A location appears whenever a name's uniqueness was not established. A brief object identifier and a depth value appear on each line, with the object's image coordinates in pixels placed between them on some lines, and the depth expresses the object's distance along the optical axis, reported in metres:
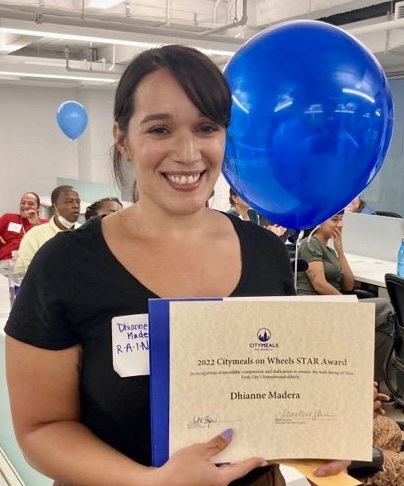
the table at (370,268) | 3.80
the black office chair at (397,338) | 2.60
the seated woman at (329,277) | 3.27
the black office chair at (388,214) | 5.58
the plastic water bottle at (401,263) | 3.94
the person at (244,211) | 4.40
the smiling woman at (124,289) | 0.83
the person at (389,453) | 1.82
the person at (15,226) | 5.21
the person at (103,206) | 3.71
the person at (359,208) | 5.43
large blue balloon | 1.35
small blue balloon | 6.97
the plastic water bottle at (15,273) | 2.44
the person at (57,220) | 3.58
